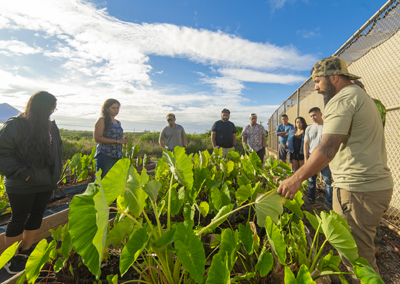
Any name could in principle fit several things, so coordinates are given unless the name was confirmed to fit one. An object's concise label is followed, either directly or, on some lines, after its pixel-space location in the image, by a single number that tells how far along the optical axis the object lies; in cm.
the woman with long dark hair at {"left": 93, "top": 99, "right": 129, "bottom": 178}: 291
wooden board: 247
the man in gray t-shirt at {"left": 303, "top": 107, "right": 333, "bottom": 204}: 344
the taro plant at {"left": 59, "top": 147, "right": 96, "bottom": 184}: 407
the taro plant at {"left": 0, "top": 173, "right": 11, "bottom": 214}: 293
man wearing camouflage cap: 134
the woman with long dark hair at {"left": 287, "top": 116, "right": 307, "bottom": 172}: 445
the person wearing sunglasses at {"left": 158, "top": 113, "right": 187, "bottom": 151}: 492
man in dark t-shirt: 488
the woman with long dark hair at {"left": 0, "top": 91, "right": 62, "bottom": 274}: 190
